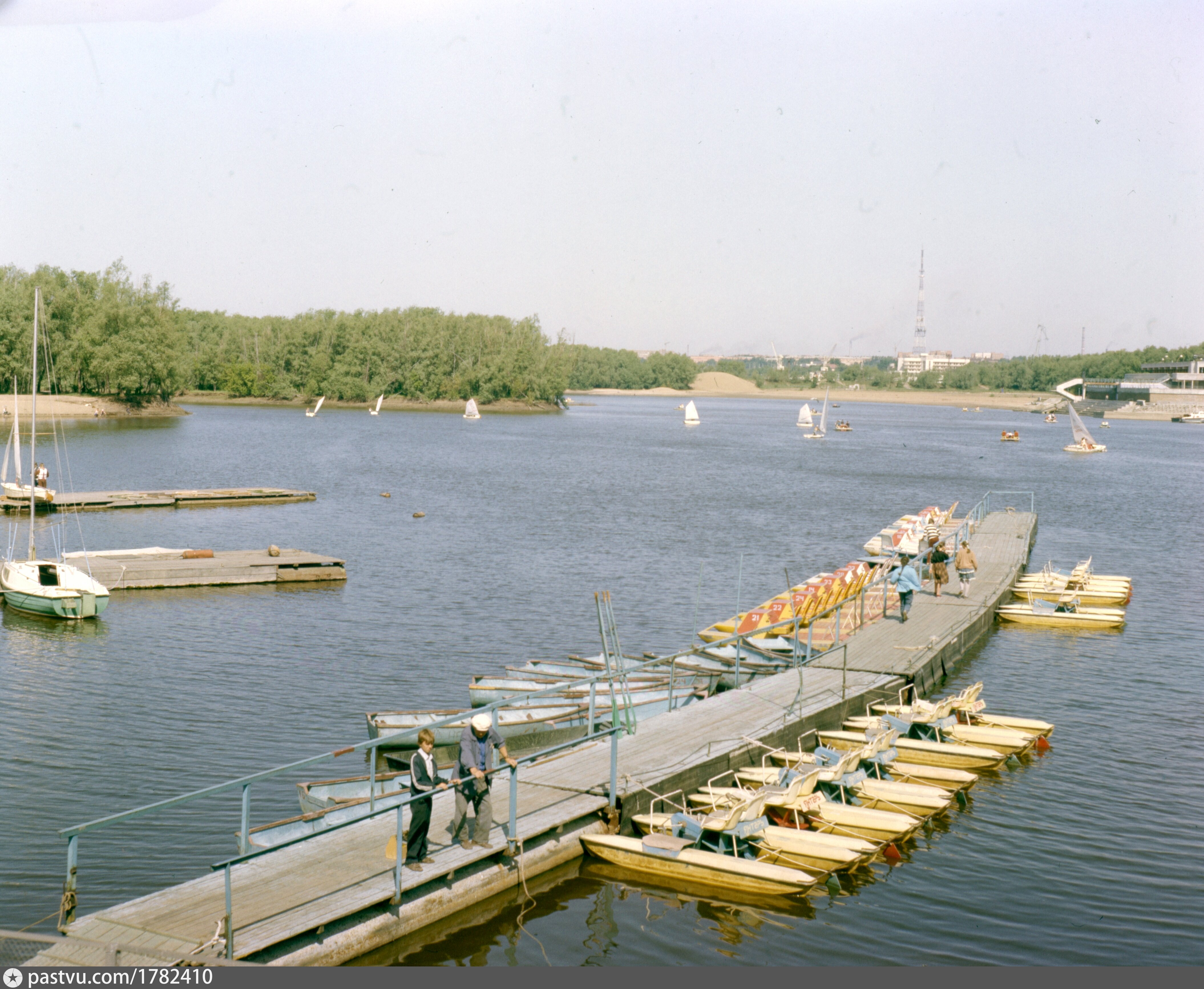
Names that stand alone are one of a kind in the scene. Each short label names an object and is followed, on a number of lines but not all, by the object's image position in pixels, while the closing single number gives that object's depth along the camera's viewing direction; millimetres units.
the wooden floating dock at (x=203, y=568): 38875
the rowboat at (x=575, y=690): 23984
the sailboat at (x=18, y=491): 55469
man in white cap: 14844
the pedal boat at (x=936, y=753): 21734
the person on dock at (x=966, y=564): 39781
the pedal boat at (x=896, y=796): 19094
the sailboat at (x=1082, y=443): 127625
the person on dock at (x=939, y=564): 36469
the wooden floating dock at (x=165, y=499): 57906
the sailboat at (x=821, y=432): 151875
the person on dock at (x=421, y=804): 14484
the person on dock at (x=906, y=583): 31703
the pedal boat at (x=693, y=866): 15836
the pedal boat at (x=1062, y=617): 36562
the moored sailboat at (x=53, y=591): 33344
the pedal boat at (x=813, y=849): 16562
